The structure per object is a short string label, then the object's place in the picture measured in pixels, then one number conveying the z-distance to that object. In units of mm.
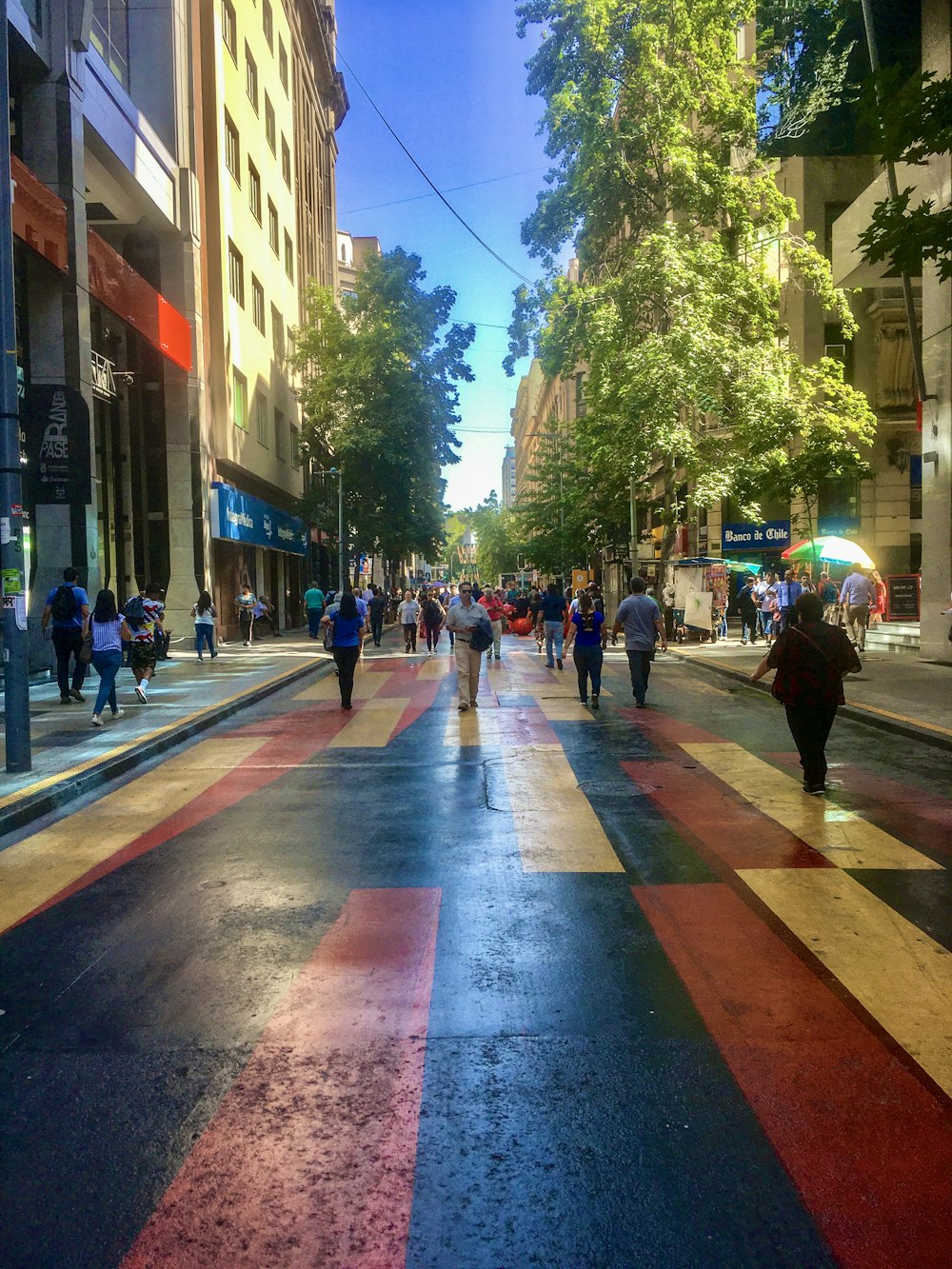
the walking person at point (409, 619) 28078
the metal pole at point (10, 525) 9438
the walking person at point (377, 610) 30328
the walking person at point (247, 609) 30656
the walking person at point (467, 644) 14453
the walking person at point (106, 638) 12539
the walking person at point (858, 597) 21438
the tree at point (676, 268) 27547
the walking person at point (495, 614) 22956
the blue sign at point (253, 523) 29609
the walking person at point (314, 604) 34094
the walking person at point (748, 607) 29812
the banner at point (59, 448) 12594
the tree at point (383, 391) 41406
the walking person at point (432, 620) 26906
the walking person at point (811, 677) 8312
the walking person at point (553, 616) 21406
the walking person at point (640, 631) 14547
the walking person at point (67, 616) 14703
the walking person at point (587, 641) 14836
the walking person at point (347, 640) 14891
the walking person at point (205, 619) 23578
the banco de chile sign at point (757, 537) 36156
